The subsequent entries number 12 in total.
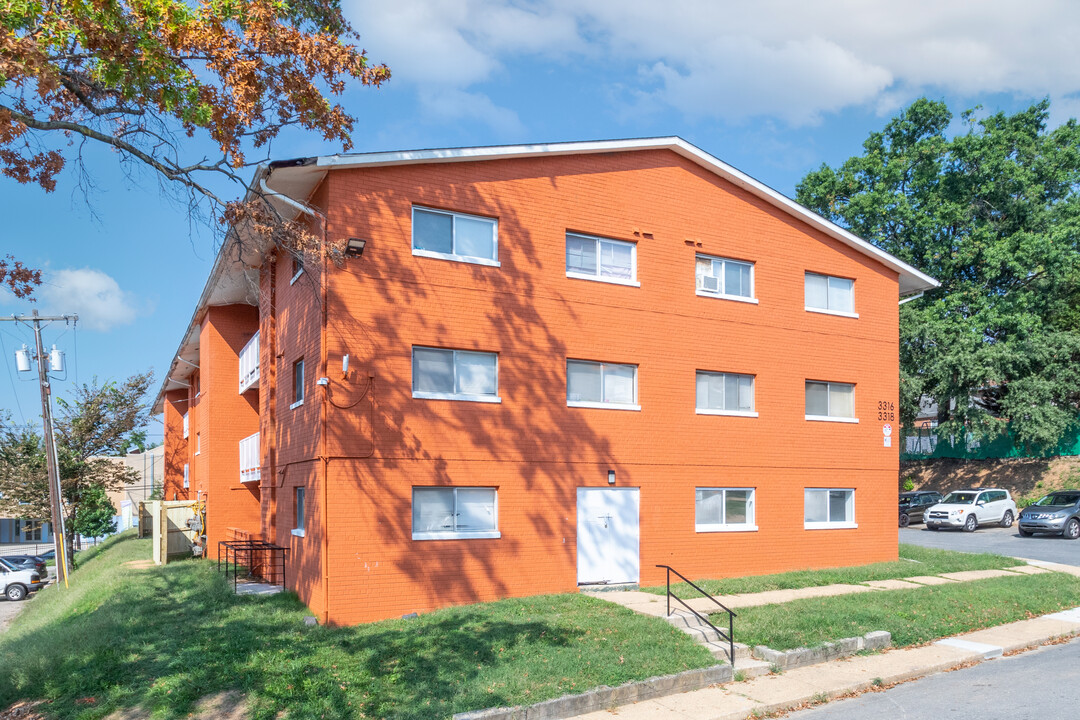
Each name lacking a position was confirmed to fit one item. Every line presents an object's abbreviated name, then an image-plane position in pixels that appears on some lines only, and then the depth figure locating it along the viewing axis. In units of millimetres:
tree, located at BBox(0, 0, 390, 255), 9531
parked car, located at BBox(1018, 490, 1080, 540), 27812
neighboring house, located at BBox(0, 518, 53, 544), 68312
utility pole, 27922
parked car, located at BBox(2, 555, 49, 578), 34344
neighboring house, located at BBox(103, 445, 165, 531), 65475
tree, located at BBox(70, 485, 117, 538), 41000
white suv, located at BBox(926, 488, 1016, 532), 31625
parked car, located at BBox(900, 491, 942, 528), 35312
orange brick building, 14578
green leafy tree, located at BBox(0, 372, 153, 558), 40156
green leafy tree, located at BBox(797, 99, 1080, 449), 35562
